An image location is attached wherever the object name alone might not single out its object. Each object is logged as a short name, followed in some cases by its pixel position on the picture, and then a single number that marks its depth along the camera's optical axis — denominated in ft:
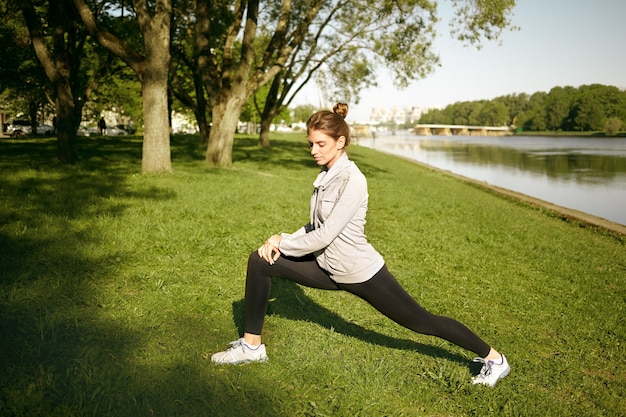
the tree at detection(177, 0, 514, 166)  55.98
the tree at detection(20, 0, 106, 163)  48.27
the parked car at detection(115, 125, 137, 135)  236.43
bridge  588.05
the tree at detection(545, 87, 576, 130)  464.65
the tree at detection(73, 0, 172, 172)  44.09
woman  10.92
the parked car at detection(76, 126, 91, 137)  214.77
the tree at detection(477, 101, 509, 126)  628.69
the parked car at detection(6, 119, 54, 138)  156.84
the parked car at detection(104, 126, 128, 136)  224.12
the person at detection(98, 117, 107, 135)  177.94
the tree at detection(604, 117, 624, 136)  363.15
